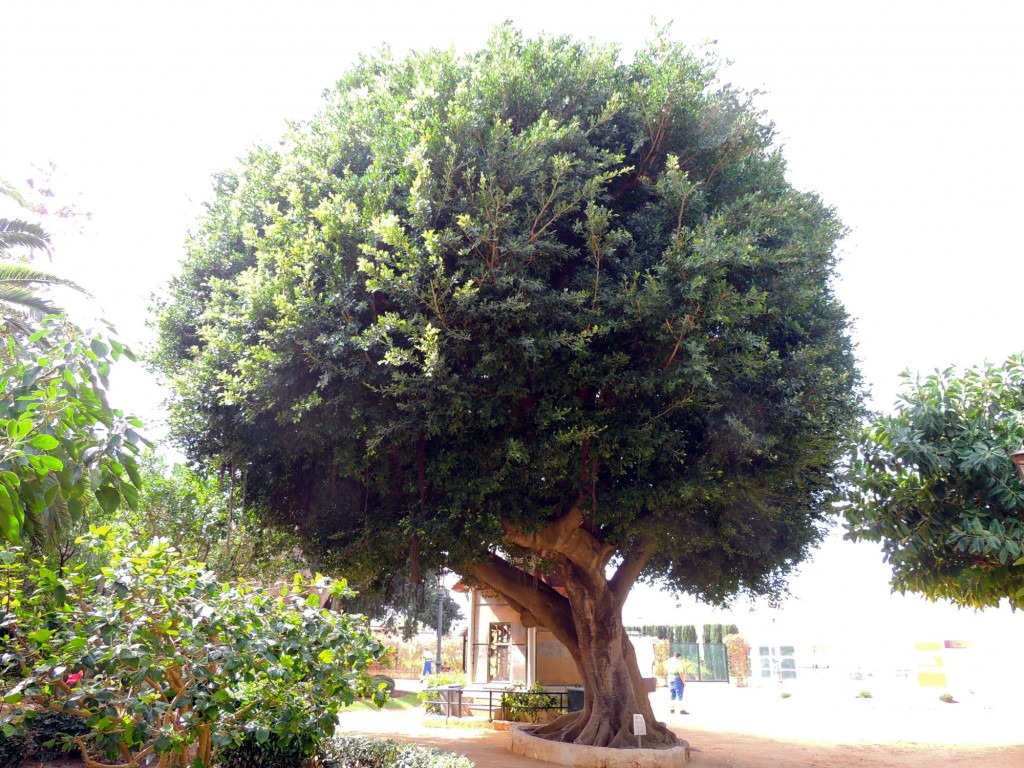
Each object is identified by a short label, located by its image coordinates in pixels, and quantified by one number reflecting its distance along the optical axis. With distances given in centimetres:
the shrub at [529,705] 1805
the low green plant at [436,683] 2039
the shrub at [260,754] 756
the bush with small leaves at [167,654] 488
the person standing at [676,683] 2173
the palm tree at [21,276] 1244
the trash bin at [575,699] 1790
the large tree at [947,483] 909
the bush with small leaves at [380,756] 794
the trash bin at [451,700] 1972
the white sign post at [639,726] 1170
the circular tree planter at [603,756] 1132
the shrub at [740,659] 3512
